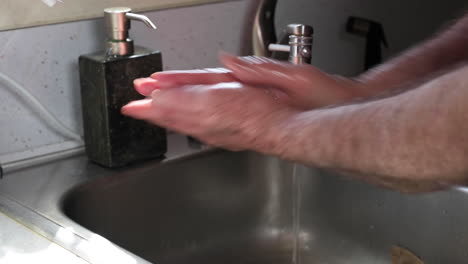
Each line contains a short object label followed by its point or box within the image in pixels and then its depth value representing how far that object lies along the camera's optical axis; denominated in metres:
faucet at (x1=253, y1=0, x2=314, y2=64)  1.21
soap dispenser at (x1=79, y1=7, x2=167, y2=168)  1.03
